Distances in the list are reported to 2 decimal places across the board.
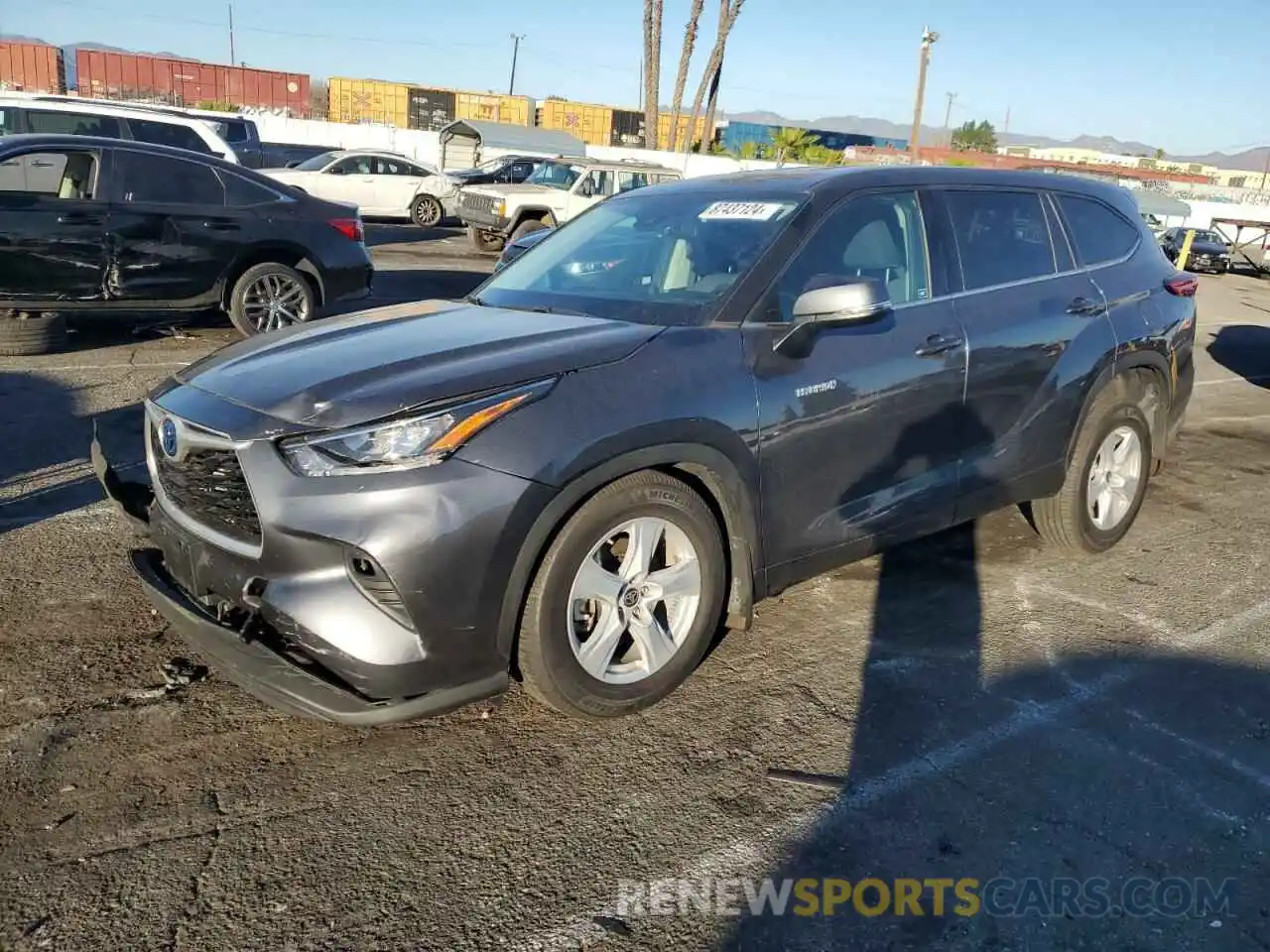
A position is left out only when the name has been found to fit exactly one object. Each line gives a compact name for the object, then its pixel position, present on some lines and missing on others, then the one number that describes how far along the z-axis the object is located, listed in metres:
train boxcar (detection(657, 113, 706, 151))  53.84
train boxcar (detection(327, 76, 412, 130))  56.84
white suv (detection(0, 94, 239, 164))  13.38
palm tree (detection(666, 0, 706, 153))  37.12
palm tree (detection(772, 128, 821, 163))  44.41
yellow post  26.67
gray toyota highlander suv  2.77
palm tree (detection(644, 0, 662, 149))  36.09
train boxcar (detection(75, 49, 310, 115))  53.19
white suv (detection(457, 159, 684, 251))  17.39
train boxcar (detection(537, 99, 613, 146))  58.41
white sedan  20.78
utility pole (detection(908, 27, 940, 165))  36.22
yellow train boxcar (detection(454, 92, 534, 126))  54.44
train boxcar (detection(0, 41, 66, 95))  51.94
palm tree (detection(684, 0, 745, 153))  38.09
